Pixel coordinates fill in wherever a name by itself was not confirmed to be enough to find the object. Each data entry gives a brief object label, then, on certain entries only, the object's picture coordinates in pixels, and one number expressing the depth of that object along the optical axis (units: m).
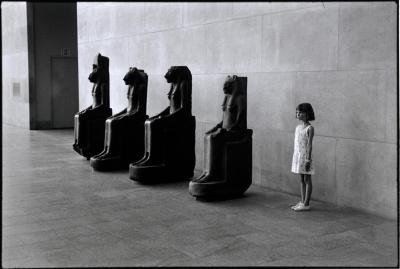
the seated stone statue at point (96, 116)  11.08
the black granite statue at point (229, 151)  7.52
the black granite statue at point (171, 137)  8.80
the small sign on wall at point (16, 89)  19.52
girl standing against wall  6.95
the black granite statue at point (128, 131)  9.94
